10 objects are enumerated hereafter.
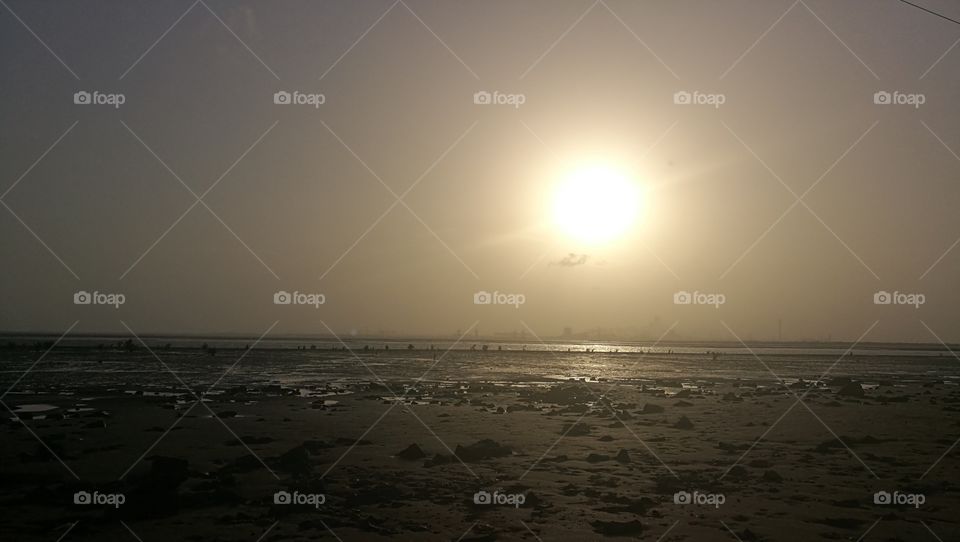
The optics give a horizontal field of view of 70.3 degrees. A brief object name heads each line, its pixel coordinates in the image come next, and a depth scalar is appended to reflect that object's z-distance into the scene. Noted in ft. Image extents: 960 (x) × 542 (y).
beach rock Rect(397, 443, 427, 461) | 64.51
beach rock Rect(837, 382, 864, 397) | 132.85
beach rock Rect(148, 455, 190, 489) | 51.60
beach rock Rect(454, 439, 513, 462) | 65.46
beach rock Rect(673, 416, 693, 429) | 86.31
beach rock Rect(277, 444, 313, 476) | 58.29
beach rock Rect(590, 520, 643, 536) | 42.22
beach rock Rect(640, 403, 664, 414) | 101.37
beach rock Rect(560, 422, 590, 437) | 80.07
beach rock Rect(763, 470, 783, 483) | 57.21
